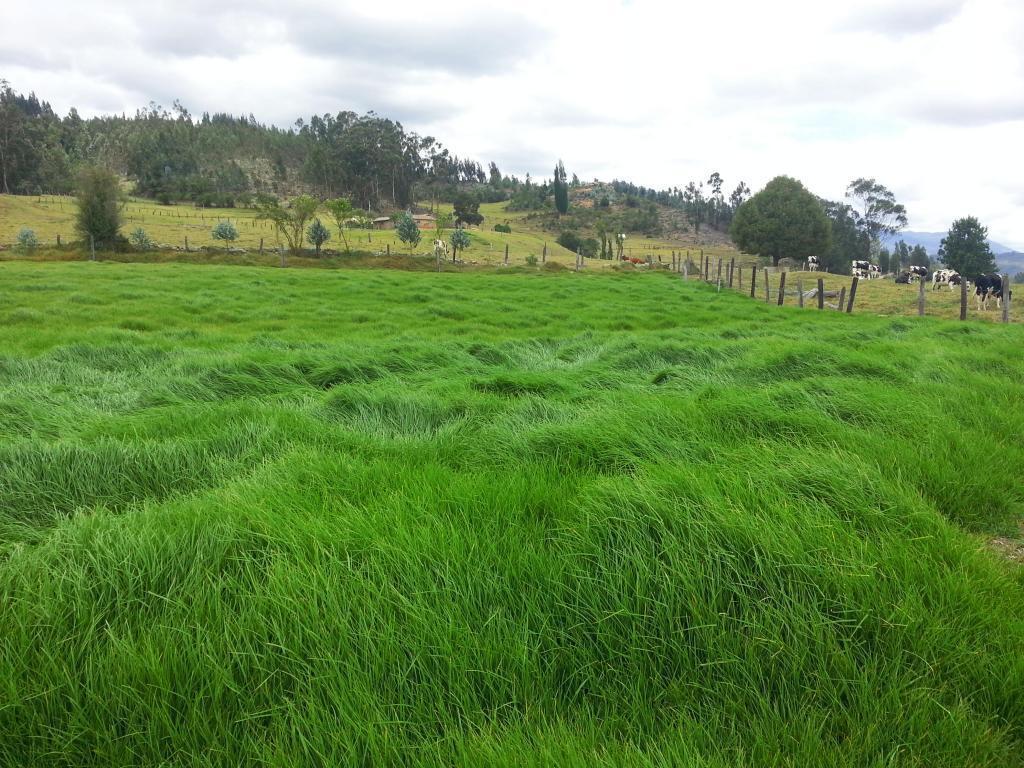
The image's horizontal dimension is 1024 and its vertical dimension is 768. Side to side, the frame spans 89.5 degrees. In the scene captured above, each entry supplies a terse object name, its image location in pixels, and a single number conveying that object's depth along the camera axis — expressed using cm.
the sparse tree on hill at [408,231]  5228
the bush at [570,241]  8500
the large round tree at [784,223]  5791
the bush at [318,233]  4388
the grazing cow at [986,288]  2173
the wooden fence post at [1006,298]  1650
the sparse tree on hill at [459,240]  4778
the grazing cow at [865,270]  4625
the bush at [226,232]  4547
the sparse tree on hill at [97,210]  3891
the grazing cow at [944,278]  3104
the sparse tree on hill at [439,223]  5016
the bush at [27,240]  3678
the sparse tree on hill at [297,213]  4406
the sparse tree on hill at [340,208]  4872
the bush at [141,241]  4038
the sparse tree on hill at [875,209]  9544
